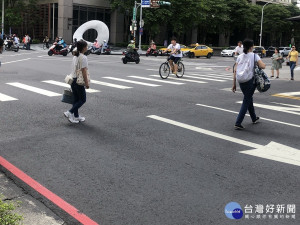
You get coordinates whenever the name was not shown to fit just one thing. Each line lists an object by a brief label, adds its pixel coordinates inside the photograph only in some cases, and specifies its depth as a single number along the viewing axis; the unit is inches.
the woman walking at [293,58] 851.4
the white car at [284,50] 2526.1
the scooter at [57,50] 1429.6
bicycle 765.1
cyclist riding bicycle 757.3
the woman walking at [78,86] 346.9
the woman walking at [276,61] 870.6
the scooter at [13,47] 1639.5
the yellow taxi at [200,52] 1844.2
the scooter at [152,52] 1785.2
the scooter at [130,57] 1161.4
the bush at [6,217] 128.9
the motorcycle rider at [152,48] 1785.8
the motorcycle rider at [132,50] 1161.3
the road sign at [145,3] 1802.4
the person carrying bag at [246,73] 342.0
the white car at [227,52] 2266.2
